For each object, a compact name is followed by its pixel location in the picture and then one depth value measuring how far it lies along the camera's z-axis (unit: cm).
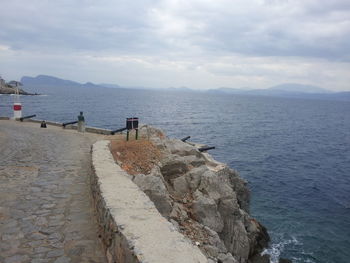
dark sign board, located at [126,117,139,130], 1550
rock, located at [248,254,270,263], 1515
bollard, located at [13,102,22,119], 2634
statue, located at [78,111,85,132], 2128
